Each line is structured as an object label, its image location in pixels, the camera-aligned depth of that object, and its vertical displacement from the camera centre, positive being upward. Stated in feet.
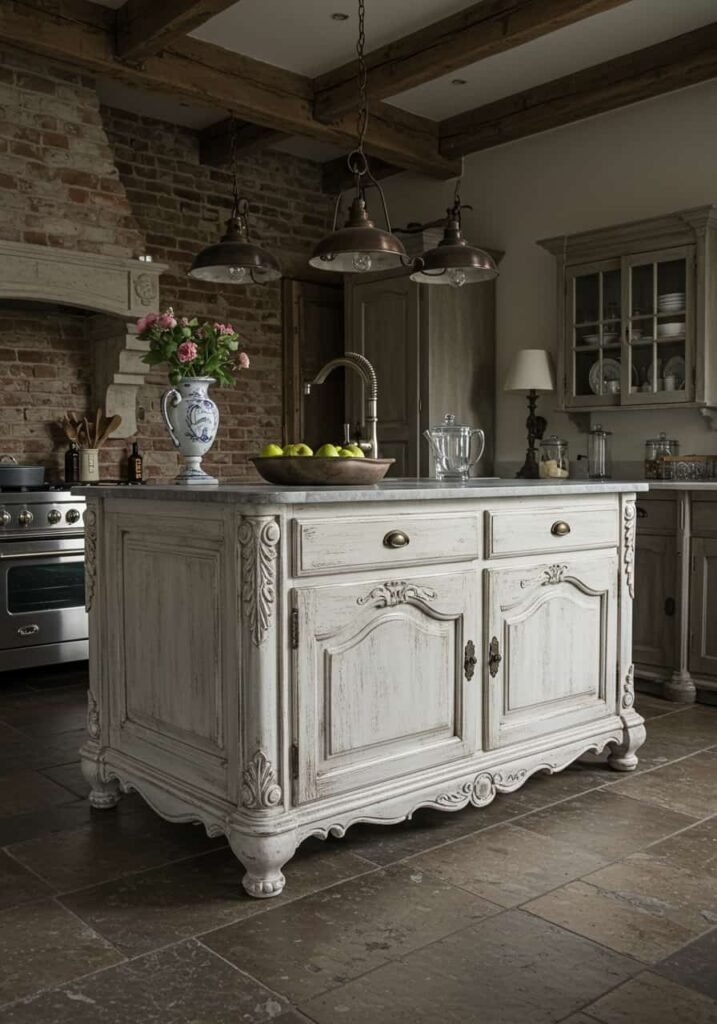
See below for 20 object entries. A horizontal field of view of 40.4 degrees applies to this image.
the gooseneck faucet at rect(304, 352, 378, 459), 9.98 +0.83
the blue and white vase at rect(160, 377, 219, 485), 9.89 +0.51
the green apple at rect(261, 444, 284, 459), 8.87 +0.16
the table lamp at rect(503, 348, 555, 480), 17.78 +1.65
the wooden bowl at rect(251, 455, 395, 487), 8.56 -0.02
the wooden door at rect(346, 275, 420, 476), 19.06 +2.41
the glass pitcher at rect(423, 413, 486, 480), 10.42 +0.20
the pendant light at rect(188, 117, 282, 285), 11.37 +2.46
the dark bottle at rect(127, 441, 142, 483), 18.47 +0.03
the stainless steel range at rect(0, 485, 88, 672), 14.94 -1.70
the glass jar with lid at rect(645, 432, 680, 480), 15.98 +0.26
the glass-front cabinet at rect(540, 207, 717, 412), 15.21 +2.52
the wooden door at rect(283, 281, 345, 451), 21.85 +2.52
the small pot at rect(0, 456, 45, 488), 15.46 -0.07
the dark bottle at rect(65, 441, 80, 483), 17.42 +0.09
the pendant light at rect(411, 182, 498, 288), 10.85 +2.32
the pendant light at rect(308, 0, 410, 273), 9.51 +2.23
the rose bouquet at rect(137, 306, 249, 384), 9.95 +1.29
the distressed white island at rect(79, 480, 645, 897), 7.50 -1.59
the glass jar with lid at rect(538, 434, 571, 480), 17.34 +0.26
